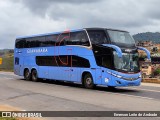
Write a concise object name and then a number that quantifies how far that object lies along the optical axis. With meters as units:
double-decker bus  18.64
